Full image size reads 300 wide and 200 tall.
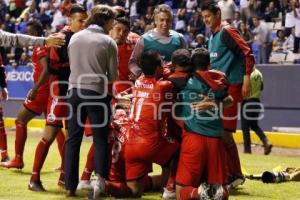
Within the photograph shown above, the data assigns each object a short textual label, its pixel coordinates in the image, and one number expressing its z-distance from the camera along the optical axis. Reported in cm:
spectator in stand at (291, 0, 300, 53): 1861
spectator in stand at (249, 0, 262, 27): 2023
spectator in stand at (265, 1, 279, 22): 2023
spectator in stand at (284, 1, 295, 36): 1923
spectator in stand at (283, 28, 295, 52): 1886
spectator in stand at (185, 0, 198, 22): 2262
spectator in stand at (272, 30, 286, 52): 1906
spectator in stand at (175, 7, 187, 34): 2238
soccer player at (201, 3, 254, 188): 873
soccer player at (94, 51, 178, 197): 790
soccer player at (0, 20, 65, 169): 1026
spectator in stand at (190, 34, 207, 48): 1812
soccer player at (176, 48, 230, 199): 752
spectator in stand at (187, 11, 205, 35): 2098
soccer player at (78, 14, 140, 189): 928
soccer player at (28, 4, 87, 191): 875
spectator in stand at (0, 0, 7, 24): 2838
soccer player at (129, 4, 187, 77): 890
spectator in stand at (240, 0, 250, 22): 2023
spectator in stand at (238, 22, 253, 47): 1889
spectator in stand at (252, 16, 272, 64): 1864
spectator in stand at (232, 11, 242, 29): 1952
